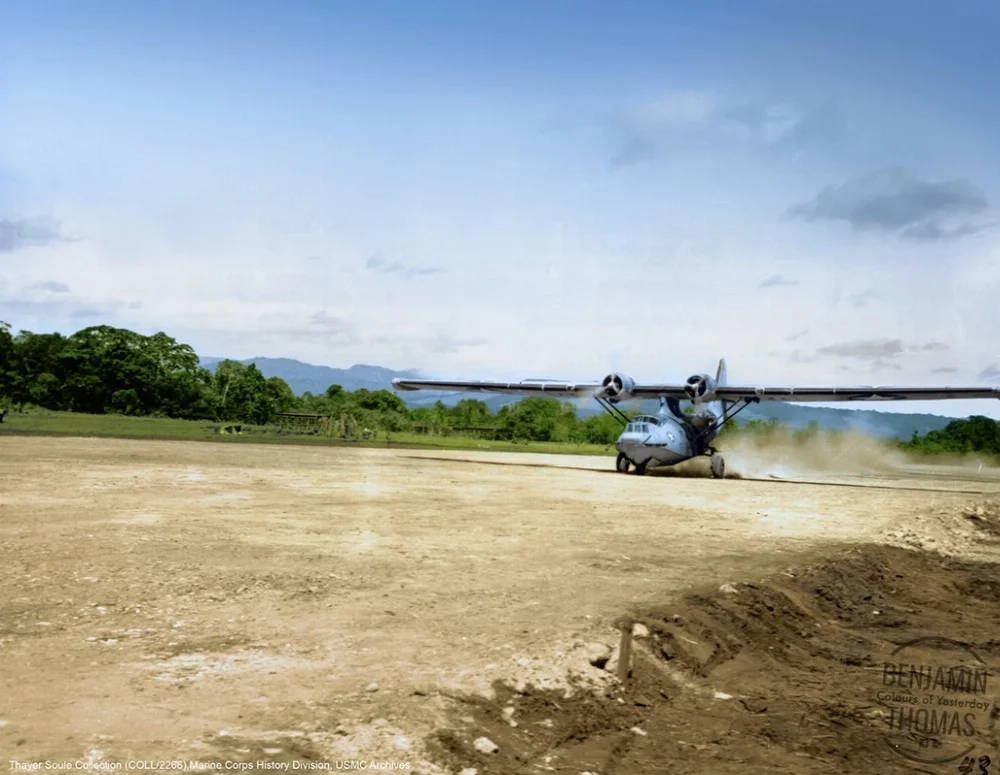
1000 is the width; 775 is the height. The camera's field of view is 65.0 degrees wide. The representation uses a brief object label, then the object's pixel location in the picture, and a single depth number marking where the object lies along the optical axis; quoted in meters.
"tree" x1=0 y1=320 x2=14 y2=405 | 85.56
